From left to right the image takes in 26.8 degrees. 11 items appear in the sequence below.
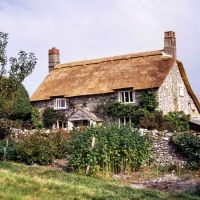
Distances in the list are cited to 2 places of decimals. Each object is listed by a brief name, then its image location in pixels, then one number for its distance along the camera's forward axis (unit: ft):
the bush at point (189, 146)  64.90
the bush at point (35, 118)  125.28
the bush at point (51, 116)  123.24
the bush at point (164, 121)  102.27
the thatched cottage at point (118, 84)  115.24
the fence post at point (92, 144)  55.76
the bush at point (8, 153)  71.46
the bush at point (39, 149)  68.00
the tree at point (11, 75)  58.54
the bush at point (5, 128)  88.57
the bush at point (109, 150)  55.93
